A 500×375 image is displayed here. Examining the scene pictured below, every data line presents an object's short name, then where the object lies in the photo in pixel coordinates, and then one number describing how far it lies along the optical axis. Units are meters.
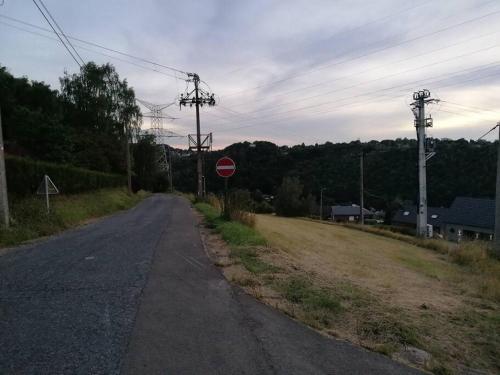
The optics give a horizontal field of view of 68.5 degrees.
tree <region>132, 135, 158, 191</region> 65.56
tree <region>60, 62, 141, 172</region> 43.91
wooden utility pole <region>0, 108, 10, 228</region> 12.11
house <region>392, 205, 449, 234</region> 53.41
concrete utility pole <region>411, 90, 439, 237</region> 32.59
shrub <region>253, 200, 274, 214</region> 56.23
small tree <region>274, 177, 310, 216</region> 50.70
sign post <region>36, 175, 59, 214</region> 15.21
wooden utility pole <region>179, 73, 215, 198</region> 33.28
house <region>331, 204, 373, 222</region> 70.56
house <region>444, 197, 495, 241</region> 44.53
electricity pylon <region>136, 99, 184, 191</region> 71.85
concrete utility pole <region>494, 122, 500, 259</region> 16.50
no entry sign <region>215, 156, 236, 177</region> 14.43
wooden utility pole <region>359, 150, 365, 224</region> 35.59
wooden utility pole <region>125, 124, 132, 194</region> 42.33
